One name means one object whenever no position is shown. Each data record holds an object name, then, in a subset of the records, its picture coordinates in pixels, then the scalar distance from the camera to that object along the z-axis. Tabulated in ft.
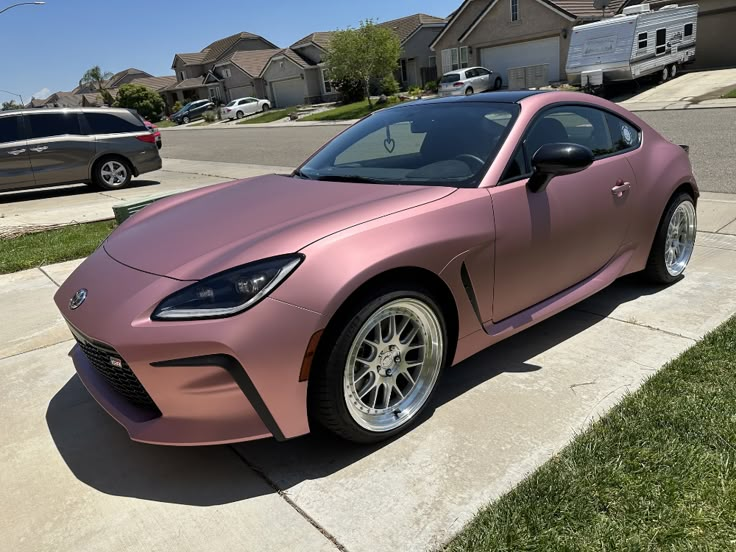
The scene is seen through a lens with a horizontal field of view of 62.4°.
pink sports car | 7.64
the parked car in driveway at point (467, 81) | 102.58
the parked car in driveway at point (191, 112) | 173.37
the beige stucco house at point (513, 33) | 102.08
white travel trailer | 69.62
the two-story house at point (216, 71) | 197.88
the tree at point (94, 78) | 386.73
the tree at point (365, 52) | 117.70
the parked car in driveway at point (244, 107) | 152.66
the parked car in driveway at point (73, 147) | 34.71
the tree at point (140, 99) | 195.21
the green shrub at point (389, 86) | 129.18
